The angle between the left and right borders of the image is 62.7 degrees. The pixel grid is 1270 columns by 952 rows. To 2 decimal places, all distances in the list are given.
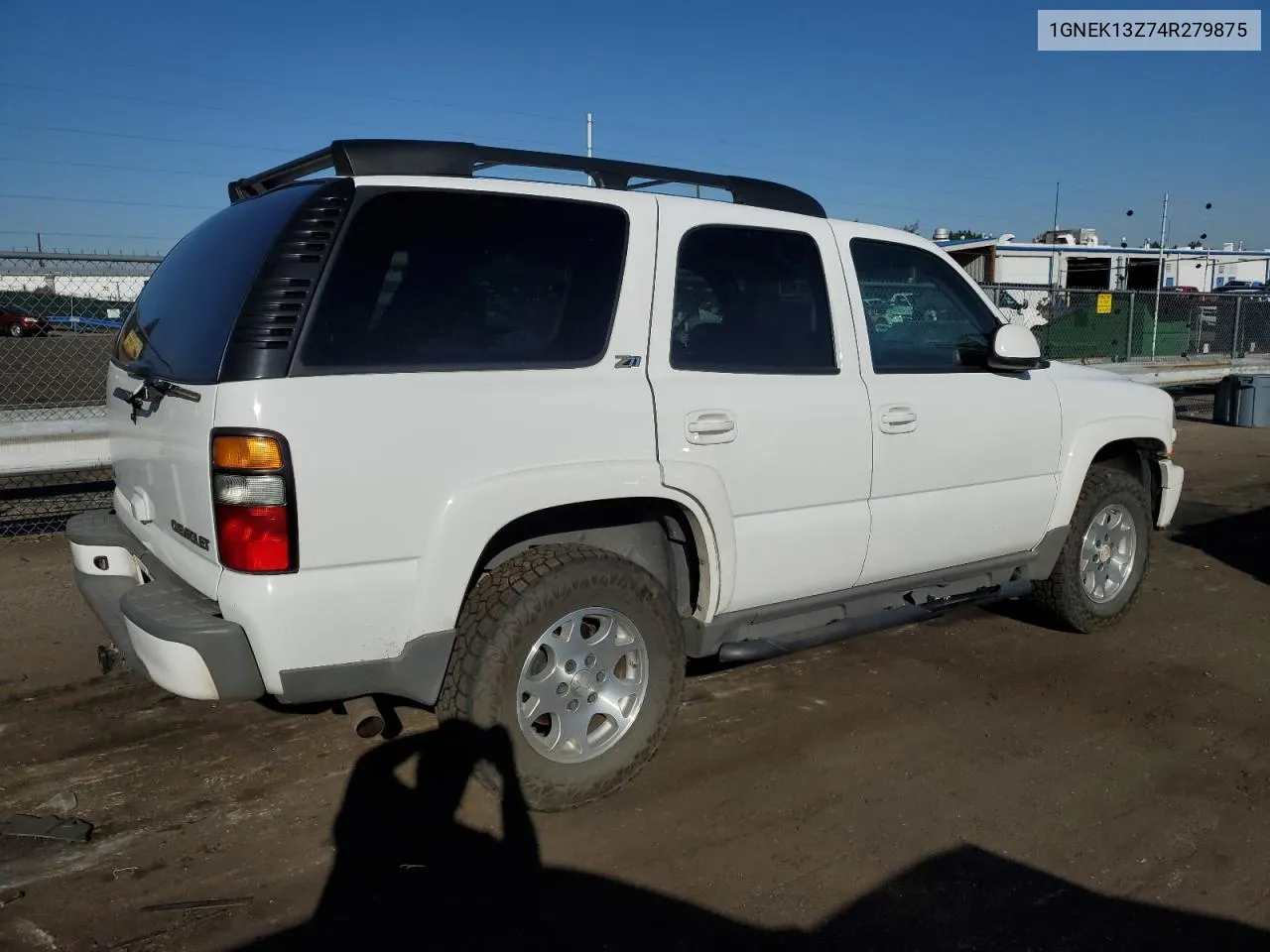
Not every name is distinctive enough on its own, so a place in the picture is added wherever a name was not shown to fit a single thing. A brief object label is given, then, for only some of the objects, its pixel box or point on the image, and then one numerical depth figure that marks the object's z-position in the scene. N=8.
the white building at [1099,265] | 27.50
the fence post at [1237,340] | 16.80
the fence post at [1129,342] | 15.59
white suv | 2.97
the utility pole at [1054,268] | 27.30
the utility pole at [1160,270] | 28.58
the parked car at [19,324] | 8.48
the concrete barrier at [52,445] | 6.12
